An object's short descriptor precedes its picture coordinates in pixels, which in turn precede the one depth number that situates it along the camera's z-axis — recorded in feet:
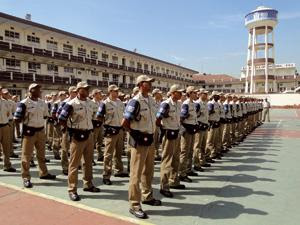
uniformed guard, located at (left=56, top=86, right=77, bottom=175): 25.76
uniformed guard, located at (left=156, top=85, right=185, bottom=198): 20.59
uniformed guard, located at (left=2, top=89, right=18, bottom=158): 33.43
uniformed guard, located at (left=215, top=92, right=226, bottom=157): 34.40
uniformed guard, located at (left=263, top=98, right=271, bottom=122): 83.35
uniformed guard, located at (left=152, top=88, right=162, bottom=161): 29.77
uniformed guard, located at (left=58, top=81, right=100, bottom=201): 20.03
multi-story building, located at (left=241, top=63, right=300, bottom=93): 207.82
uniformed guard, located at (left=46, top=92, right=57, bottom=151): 37.41
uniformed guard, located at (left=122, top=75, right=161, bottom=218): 17.42
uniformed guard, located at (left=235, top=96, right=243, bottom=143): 45.70
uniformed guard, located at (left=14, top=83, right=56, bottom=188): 22.99
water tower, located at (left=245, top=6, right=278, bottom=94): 189.98
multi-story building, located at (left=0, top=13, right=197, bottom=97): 95.30
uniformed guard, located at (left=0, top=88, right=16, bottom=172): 27.05
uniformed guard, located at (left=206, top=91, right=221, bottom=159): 31.86
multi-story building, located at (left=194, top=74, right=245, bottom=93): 250.16
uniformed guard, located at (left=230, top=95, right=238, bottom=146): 42.17
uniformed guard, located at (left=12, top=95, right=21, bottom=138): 45.82
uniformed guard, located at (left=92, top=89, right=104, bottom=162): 31.20
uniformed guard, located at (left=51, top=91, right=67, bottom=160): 32.99
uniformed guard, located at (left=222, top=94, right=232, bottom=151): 38.27
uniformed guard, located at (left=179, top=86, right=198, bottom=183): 24.21
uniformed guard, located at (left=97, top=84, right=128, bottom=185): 24.84
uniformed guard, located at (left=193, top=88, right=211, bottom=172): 27.84
